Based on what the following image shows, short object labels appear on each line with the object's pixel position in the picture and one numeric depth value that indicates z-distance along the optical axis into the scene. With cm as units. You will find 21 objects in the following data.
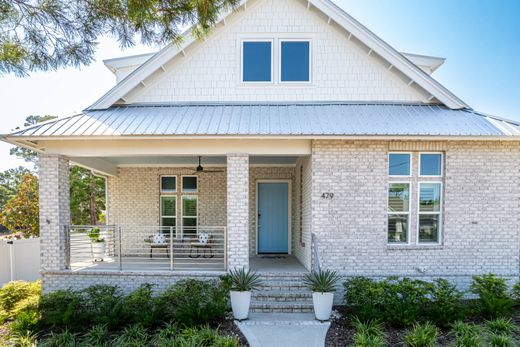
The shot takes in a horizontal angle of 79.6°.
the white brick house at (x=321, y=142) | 719
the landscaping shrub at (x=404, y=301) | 567
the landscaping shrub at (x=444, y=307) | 570
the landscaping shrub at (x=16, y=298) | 627
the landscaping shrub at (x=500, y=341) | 486
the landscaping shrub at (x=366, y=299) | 580
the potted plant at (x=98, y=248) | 963
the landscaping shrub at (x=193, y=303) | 574
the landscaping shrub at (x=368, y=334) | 485
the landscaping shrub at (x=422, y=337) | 493
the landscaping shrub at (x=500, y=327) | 538
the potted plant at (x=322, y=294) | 604
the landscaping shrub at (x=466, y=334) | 487
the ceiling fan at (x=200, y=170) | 933
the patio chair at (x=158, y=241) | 935
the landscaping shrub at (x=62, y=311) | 576
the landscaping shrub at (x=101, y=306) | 573
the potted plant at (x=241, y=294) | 606
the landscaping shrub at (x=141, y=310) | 571
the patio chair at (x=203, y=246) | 926
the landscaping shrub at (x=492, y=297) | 593
